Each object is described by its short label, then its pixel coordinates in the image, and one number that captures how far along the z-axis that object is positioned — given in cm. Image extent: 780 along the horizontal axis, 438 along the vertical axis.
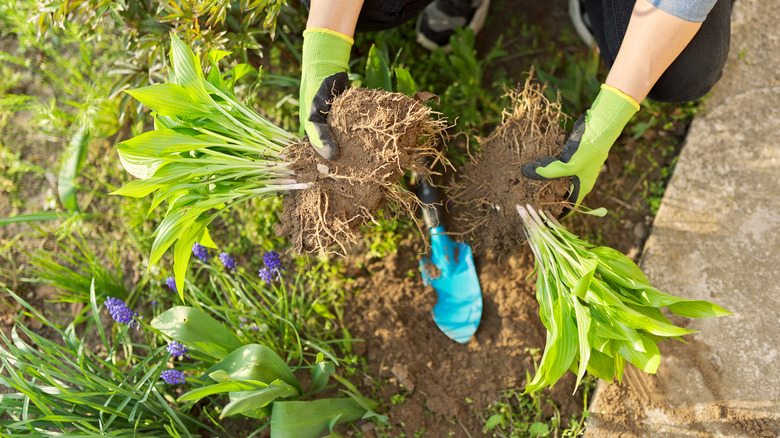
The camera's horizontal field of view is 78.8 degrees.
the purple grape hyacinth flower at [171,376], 133
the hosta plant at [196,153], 119
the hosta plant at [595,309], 110
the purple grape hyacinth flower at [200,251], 151
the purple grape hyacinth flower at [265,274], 146
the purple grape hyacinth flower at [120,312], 137
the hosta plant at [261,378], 121
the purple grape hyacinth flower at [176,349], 132
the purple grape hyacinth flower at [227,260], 147
